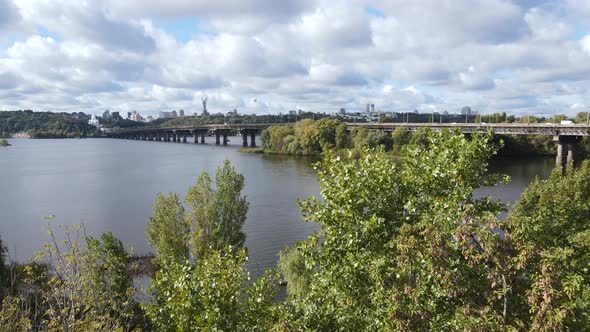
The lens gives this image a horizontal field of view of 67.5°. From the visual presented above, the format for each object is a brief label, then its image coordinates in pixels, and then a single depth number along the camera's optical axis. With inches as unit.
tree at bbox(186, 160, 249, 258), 1043.3
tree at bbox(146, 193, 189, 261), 1000.9
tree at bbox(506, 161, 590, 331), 264.8
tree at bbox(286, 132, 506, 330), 310.3
